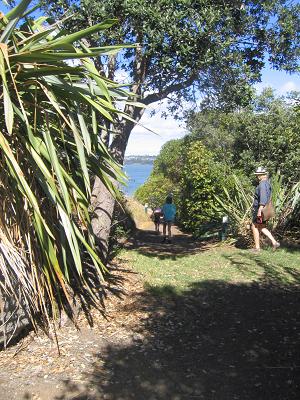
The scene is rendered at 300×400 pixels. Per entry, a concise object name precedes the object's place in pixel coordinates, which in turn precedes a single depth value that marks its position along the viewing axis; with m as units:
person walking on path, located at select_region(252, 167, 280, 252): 8.03
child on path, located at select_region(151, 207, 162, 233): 14.35
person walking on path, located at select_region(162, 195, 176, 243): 11.48
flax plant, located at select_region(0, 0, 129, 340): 3.60
